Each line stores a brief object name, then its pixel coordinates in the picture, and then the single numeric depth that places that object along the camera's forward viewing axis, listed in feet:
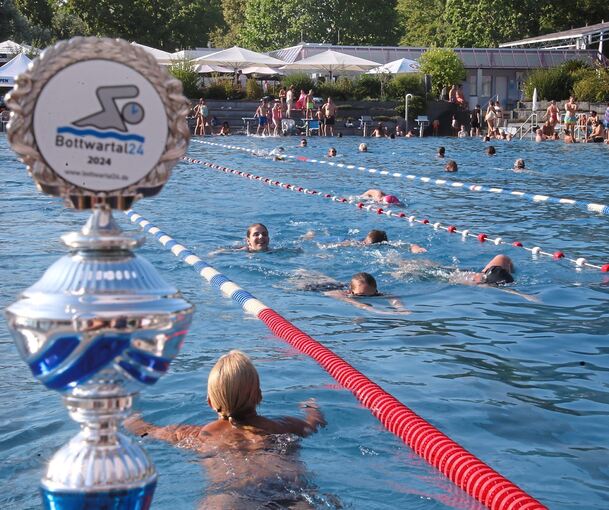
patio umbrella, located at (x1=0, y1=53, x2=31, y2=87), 117.84
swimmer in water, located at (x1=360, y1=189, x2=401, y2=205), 51.88
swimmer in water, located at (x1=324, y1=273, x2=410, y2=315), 29.30
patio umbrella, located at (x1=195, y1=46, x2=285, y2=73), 138.10
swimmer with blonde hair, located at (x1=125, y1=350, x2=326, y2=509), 13.34
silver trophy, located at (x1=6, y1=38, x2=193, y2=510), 4.60
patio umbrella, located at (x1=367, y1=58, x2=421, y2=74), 144.56
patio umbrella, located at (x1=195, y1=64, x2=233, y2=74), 142.00
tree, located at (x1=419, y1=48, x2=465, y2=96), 147.23
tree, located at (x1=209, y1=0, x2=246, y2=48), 272.92
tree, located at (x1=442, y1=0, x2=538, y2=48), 201.05
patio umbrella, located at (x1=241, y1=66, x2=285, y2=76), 143.95
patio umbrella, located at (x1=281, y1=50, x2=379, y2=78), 140.77
